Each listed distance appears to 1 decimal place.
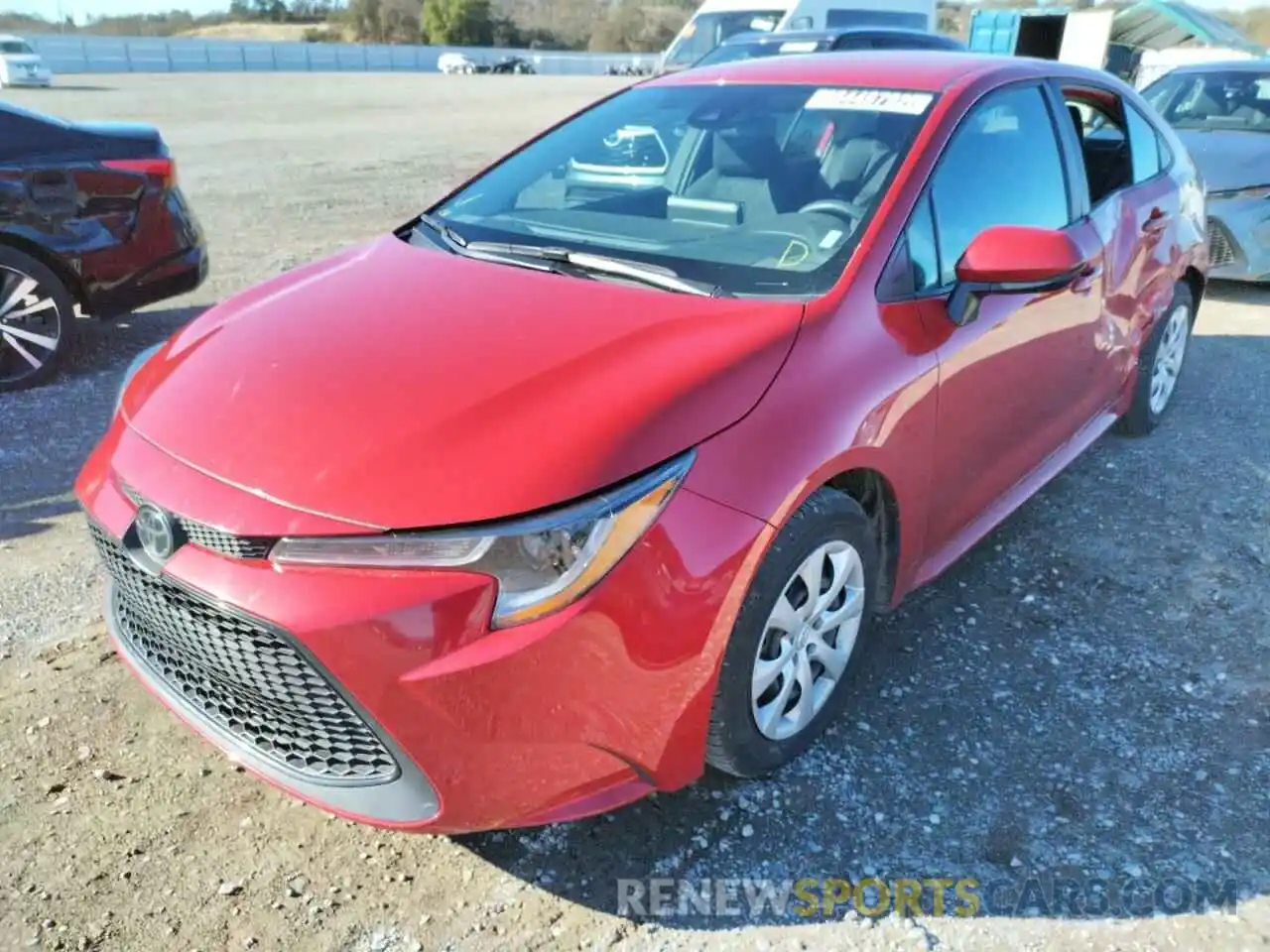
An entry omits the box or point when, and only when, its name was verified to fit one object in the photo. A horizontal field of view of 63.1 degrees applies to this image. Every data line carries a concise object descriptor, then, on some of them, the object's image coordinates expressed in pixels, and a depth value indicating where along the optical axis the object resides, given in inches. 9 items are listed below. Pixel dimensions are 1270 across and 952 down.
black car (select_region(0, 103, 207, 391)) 199.2
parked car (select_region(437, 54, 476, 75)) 2094.0
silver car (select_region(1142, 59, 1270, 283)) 278.4
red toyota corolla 76.9
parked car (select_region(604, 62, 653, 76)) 2113.7
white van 501.4
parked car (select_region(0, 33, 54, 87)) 1270.9
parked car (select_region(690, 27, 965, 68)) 394.6
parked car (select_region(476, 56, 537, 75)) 2101.4
